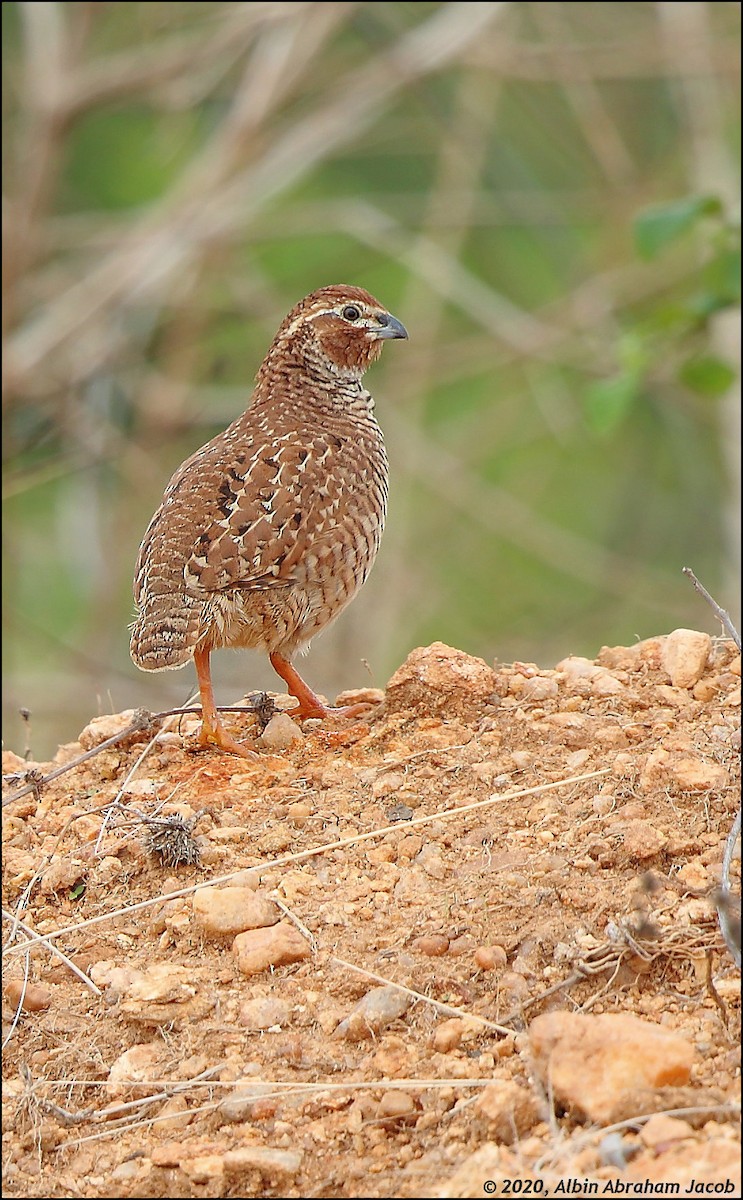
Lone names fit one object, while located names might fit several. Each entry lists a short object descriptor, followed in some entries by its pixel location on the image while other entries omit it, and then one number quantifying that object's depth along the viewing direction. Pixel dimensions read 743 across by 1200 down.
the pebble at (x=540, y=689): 9.68
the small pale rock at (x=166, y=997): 6.92
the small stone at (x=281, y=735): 10.23
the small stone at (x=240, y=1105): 6.18
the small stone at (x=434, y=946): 6.97
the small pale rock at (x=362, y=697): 11.27
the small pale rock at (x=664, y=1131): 5.35
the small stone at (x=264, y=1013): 6.76
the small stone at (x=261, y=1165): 5.79
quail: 10.05
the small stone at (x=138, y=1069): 6.50
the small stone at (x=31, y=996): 7.23
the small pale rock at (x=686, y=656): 9.56
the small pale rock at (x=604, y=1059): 5.57
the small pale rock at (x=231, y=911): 7.44
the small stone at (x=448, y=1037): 6.39
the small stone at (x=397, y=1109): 6.02
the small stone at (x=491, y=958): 6.79
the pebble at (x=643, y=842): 7.25
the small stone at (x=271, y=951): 7.15
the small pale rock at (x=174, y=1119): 6.25
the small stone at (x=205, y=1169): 5.84
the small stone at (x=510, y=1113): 5.71
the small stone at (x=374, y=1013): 6.58
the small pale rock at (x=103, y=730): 10.27
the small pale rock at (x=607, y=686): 9.55
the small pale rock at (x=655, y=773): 7.89
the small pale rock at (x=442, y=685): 9.89
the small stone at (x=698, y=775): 7.73
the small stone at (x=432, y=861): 7.71
